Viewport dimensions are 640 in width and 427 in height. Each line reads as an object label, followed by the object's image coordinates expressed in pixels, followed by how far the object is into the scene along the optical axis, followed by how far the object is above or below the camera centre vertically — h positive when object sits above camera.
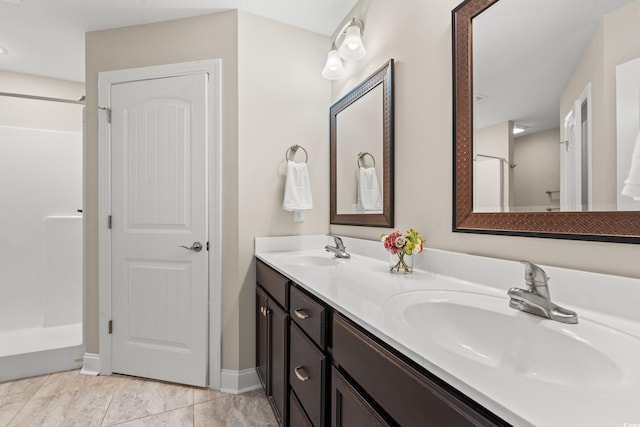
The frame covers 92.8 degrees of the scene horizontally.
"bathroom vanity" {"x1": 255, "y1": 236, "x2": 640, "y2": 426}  0.45 -0.28
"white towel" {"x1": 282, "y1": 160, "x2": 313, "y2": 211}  1.99 +0.16
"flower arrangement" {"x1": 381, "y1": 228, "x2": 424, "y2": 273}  1.27 -0.14
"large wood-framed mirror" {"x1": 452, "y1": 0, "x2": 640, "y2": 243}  0.75 +0.30
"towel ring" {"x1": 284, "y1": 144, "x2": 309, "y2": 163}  2.08 +0.43
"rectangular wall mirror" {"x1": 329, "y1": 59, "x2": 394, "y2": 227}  1.59 +0.35
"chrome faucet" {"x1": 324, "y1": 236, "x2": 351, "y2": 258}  1.76 -0.22
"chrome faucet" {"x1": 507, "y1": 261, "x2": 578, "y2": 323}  0.73 -0.22
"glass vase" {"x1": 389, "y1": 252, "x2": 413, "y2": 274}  1.31 -0.23
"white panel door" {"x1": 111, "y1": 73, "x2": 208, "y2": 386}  1.93 -0.10
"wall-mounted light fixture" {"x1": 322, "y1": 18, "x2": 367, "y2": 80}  1.71 +0.94
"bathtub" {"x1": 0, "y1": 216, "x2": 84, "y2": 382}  2.52 -0.68
